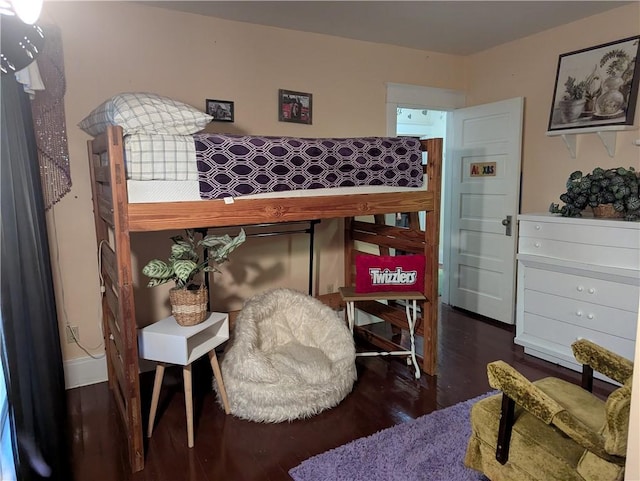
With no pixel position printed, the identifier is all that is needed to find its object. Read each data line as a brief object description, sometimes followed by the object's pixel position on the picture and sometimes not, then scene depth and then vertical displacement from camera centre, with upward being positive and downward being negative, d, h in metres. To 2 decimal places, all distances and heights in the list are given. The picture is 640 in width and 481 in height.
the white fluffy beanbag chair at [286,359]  2.45 -1.02
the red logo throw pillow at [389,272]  2.93 -0.57
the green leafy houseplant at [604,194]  2.82 -0.09
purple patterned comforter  2.17 +0.12
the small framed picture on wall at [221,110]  3.16 +0.54
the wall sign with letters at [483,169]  4.02 +0.12
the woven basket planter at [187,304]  2.25 -0.59
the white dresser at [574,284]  2.72 -0.67
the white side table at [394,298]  2.89 -0.75
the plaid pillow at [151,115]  2.03 +0.33
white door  3.86 -0.21
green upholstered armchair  1.37 -0.85
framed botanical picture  3.05 +0.67
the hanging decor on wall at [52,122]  2.64 +0.40
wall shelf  3.10 +0.33
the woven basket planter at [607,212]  2.91 -0.20
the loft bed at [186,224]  2.01 -0.19
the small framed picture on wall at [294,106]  3.43 +0.60
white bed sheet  2.01 -0.02
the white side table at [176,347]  2.18 -0.81
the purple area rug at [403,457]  1.99 -1.28
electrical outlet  2.90 -0.94
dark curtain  1.52 -0.48
